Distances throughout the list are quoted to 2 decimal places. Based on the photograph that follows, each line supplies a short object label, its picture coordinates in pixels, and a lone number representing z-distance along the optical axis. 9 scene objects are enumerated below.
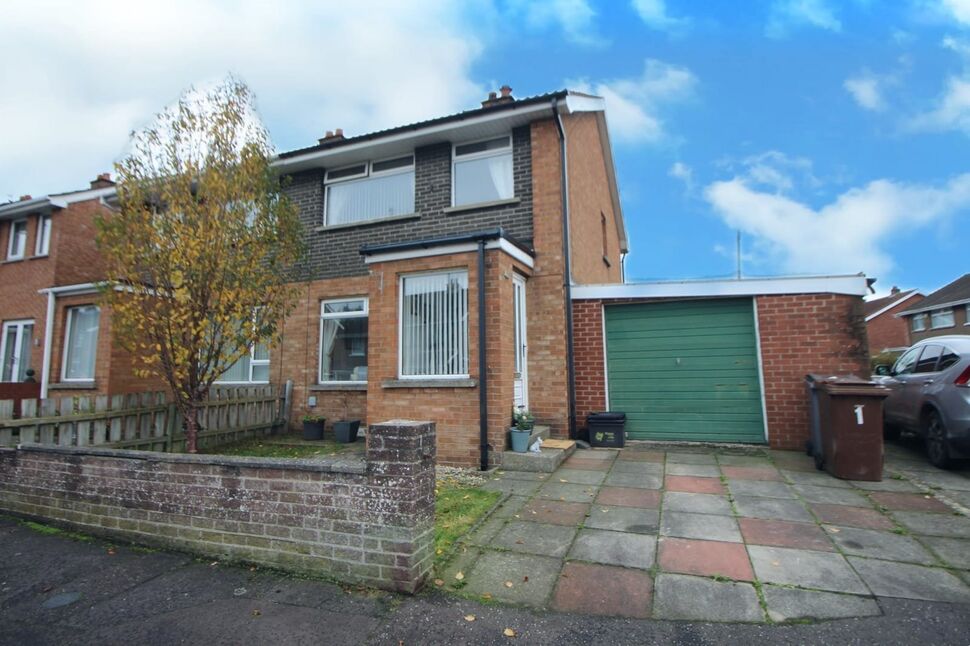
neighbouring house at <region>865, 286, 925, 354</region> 36.50
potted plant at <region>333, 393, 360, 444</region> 8.95
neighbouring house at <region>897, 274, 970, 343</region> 28.17
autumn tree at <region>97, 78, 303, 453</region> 6.48
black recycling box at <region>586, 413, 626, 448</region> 8.00
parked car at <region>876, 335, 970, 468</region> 5.96
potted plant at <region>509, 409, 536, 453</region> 6.85
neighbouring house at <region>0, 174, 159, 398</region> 11.30
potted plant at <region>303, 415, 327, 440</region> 9.17
